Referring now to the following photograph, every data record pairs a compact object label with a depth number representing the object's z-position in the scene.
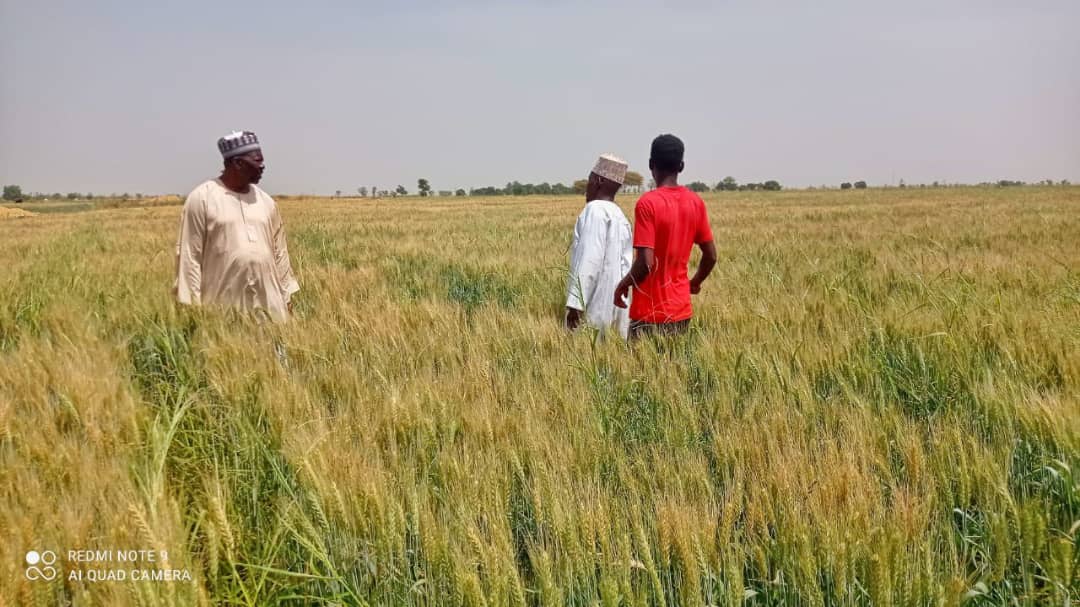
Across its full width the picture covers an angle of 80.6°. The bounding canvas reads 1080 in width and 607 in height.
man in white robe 3.56
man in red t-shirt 3.01
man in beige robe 3.24
